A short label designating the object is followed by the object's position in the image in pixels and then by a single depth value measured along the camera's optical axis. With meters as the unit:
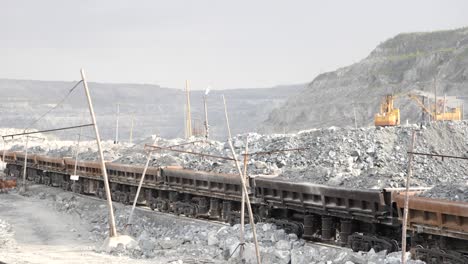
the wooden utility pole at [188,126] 64.44
